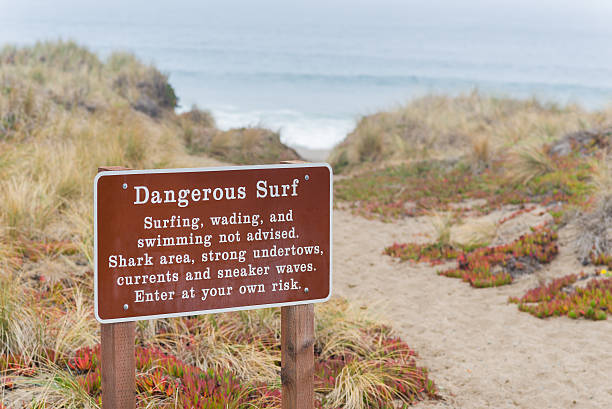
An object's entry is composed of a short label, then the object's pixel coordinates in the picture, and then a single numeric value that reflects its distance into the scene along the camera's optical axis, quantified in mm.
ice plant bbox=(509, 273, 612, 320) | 5914
